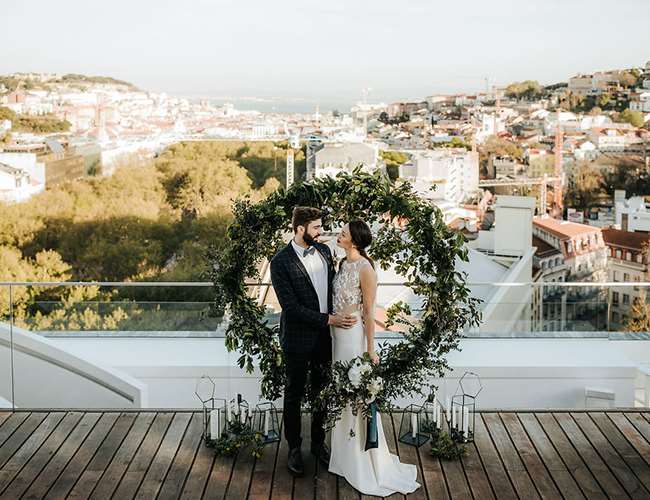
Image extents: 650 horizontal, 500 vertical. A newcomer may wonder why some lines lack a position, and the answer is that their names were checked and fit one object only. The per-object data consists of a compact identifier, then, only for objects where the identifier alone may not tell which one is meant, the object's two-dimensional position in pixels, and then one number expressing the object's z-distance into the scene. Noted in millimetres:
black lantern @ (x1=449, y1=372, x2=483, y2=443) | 3756
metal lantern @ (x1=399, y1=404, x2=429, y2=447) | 3807
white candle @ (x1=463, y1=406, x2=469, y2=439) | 3779
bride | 3303
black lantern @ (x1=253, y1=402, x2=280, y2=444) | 3822
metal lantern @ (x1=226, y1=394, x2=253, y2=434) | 3783
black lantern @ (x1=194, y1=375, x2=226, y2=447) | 3732
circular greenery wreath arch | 3639
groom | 3348
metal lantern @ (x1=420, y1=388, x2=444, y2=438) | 3840
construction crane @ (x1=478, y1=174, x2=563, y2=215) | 33688
